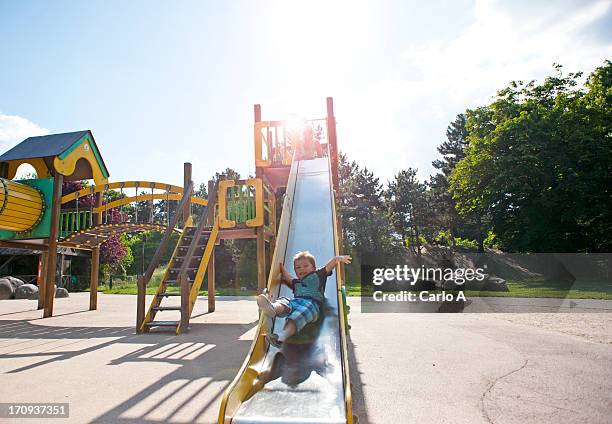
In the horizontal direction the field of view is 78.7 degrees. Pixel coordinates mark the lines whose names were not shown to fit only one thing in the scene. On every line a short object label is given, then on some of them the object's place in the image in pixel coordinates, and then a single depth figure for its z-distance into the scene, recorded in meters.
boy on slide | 3.76
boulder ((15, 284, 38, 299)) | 18.88
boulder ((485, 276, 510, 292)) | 16.95
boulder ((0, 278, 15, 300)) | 18.44
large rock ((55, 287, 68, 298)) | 18.56
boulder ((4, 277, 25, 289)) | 19.33
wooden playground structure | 8.38
